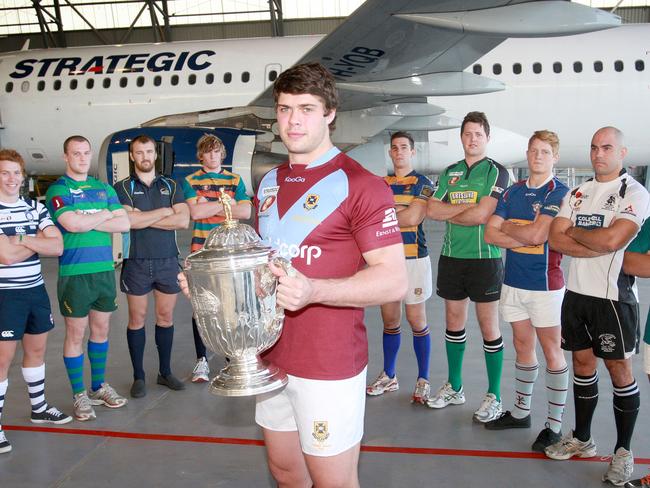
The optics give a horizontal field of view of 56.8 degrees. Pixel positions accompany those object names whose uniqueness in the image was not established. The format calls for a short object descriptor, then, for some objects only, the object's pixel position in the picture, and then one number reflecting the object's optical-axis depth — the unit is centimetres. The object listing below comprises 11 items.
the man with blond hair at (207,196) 431
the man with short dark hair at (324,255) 168
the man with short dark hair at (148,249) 405
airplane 631
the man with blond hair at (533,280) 322
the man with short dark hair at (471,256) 357
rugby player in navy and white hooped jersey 320
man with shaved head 273
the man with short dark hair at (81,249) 358
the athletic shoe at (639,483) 268
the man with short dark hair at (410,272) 394
